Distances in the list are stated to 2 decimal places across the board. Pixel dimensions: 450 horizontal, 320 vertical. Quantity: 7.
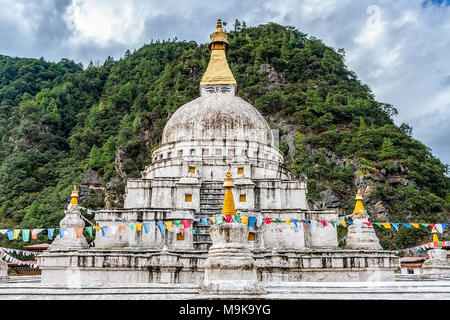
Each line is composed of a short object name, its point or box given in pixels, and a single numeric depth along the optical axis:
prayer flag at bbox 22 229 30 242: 14.81
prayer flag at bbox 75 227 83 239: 17.45
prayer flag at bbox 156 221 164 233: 18.45
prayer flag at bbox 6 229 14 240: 15.00
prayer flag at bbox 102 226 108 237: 19.02
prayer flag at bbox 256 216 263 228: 19.73
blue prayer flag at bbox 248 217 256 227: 16.94
